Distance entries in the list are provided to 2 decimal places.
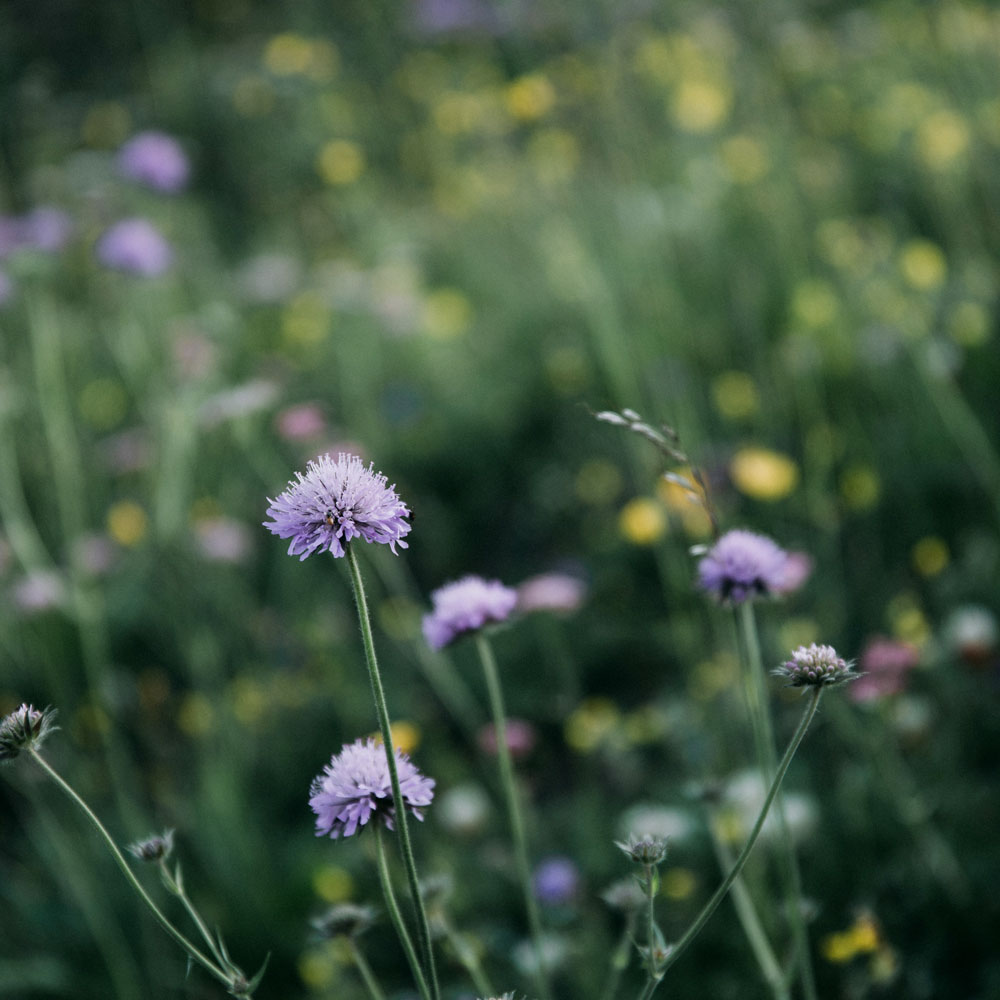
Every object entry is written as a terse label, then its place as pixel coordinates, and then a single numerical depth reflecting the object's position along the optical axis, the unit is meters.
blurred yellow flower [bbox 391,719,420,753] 1.84
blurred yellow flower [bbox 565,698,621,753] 1.98
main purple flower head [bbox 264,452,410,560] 0.70
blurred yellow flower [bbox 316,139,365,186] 3.95
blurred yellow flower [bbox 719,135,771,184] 3.56
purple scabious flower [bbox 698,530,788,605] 1.01
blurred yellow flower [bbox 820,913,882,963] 1.26
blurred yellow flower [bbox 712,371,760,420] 2.63
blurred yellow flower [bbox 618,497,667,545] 1.95
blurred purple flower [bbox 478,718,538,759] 1.78
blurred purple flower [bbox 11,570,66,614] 2.23
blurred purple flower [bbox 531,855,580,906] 1.58
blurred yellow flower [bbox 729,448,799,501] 2.09
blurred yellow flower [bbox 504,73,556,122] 2.93
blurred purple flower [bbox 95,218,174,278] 2.66
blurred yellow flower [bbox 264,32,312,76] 5.51
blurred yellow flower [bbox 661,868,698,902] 1.66
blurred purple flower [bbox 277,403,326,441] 2.12
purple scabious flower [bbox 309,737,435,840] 0.76
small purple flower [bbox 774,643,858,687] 0.73
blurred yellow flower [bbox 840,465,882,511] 2.12
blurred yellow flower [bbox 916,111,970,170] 3.02
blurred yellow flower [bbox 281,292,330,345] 3.79
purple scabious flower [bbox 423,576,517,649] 1.04
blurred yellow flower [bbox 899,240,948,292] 2.63
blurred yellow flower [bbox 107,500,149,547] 2.81
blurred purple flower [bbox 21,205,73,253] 2.76
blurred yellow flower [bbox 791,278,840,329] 2.71
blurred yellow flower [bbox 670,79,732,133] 3.89
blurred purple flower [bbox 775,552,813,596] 1.08
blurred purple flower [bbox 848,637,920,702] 1.45
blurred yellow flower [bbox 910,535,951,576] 2.00
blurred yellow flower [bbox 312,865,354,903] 1.73
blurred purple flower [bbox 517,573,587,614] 1.90
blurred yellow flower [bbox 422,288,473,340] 3.74
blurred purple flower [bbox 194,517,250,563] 2.49
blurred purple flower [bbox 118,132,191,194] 3.01
